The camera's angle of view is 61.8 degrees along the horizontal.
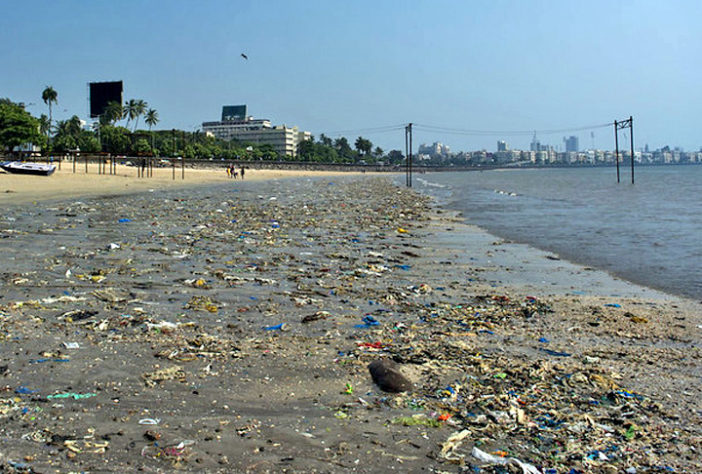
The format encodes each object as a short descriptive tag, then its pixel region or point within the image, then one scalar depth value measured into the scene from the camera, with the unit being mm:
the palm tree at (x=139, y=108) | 135125
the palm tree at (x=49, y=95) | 124062
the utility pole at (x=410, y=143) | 56253
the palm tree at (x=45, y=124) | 127000
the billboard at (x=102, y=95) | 119750
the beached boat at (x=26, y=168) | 40344
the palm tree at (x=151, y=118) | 140625
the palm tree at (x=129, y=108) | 134625
